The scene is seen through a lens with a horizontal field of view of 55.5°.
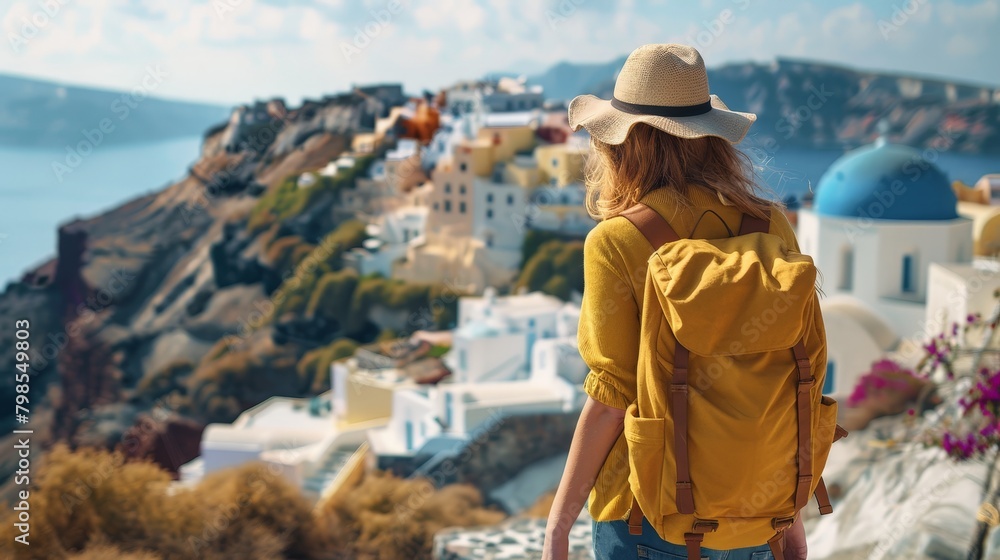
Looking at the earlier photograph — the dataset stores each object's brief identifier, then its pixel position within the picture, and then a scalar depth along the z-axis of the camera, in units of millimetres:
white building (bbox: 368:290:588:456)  16062
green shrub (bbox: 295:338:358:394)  26859
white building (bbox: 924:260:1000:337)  10446
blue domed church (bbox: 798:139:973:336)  11758
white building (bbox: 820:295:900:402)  12000
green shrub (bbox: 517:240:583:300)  24891
